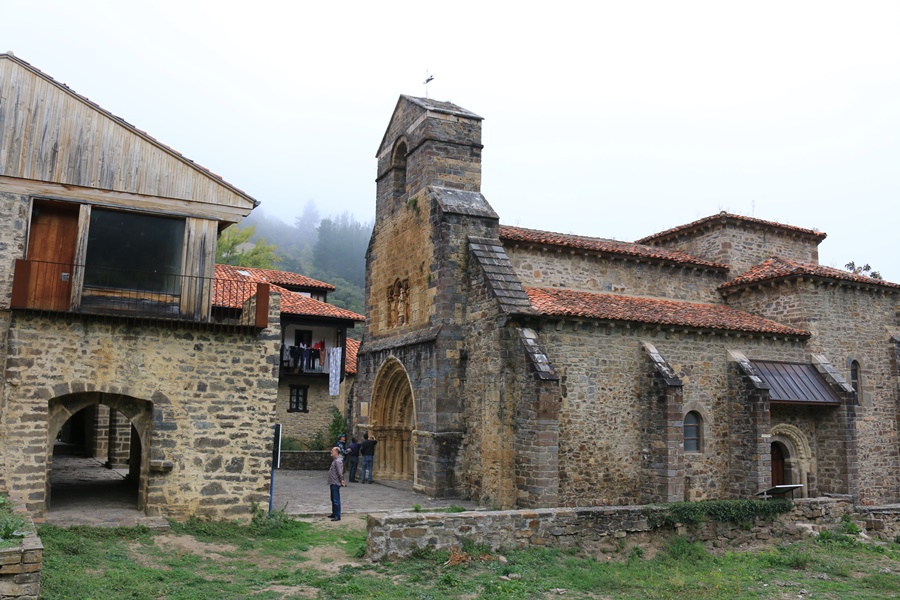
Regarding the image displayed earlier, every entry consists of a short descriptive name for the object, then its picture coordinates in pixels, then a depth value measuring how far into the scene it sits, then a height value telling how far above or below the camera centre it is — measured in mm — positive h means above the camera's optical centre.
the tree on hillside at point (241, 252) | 40469 +8132
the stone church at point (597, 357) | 16641 +1249
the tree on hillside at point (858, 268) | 40875 +8448
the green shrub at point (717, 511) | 13727 -2082
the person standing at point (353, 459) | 20359 -1864
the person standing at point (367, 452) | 20422 -1634
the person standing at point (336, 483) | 14023 -1755
